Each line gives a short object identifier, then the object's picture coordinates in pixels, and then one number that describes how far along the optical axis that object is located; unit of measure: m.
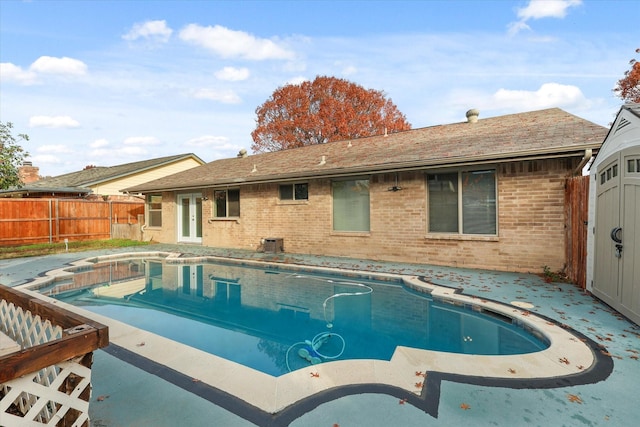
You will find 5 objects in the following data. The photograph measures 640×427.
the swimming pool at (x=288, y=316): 4.38
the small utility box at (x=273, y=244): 11.97
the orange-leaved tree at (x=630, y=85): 17.88
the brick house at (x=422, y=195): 7.77
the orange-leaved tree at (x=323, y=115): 26.02
